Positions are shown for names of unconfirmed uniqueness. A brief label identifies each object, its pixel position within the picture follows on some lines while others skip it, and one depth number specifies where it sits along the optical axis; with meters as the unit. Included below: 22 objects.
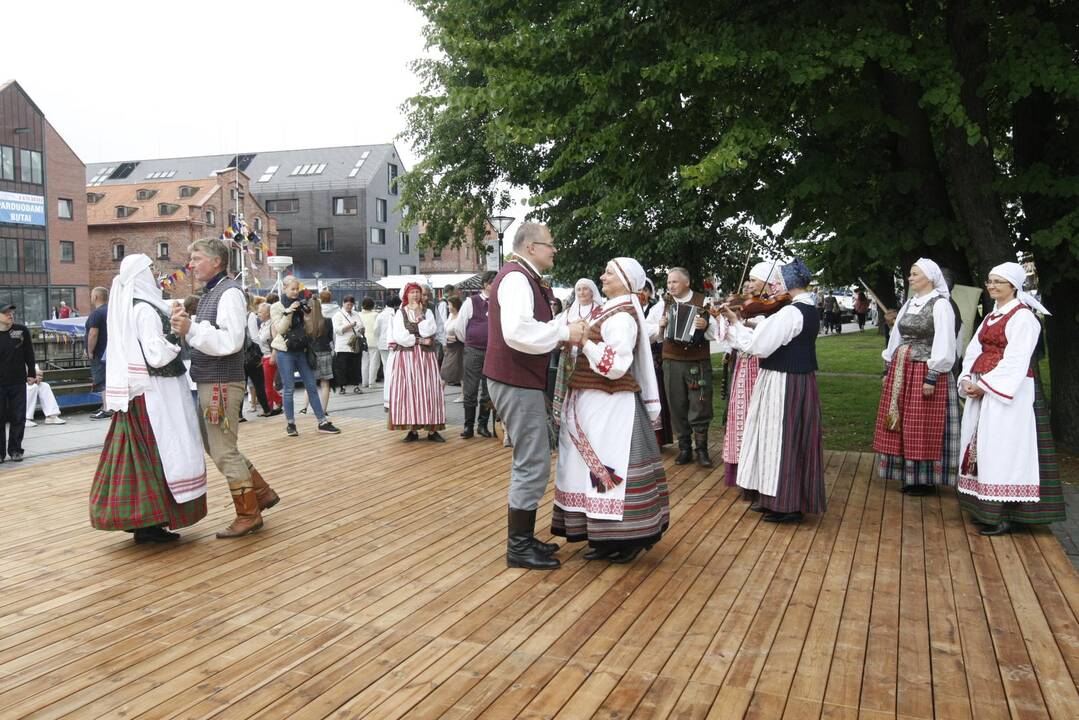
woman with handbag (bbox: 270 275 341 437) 9.31
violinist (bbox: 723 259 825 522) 5.48
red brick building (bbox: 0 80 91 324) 38.91
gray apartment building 53.97
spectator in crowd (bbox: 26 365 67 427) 11.31
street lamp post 15.62
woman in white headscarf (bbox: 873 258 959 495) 6.11
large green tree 6.68
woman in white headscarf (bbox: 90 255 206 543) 4.89
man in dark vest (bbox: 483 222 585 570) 4.44
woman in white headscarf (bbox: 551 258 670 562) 4.55
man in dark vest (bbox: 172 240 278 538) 5.05
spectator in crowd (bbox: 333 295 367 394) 14.27
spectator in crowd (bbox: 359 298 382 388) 15.43
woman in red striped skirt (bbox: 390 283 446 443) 9.00
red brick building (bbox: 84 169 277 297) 47.34
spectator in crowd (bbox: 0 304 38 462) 8.23
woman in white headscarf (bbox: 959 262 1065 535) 5.22
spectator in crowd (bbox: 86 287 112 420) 10.85
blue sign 38.72
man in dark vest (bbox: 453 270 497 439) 9.12
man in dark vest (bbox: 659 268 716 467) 7.54
